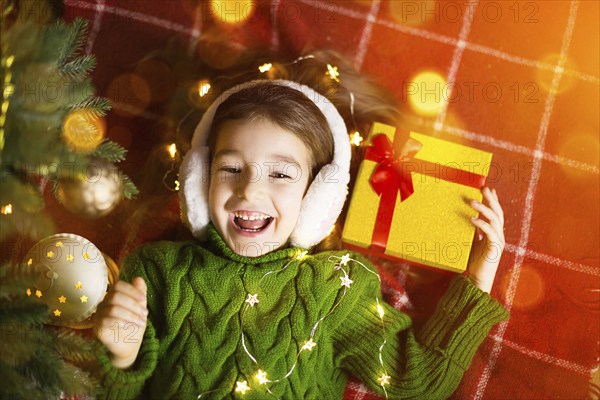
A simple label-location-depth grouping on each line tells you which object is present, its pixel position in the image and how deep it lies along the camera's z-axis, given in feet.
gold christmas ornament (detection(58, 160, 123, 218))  4.15
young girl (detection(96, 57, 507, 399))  4.99
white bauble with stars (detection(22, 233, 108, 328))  4.87
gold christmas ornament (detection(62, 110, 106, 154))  3.69
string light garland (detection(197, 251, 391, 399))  4.98
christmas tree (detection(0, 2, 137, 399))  3.41
